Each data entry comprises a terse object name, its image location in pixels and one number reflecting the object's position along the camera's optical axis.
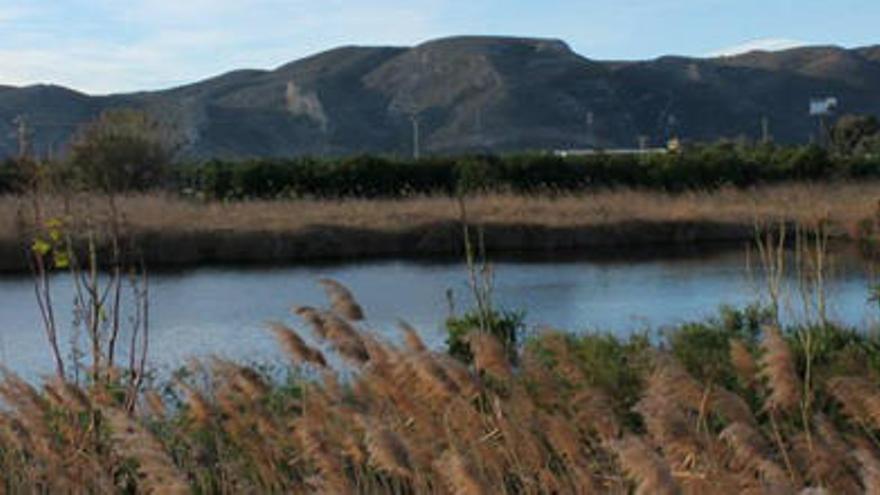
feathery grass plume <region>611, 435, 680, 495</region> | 5.16
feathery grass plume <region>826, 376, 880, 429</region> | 7.51
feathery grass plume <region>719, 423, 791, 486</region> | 6.28
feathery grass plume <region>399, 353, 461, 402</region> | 8.00
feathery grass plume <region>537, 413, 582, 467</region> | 7.75
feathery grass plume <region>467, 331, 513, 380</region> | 8.16
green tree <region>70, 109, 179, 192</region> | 62.75
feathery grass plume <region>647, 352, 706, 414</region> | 7.45
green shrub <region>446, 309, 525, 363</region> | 18.35
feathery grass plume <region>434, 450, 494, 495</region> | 5.94
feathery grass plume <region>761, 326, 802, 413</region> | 7.25
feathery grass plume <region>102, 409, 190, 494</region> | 6.14
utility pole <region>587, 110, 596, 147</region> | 165.44
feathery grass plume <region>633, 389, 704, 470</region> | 6.51
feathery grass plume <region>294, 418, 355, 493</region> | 6.98
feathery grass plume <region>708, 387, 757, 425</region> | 7.18
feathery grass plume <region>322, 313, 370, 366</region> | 8.82
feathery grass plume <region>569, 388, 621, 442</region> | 8.02
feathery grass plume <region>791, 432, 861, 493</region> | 6.98
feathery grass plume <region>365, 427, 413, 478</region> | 6.36
